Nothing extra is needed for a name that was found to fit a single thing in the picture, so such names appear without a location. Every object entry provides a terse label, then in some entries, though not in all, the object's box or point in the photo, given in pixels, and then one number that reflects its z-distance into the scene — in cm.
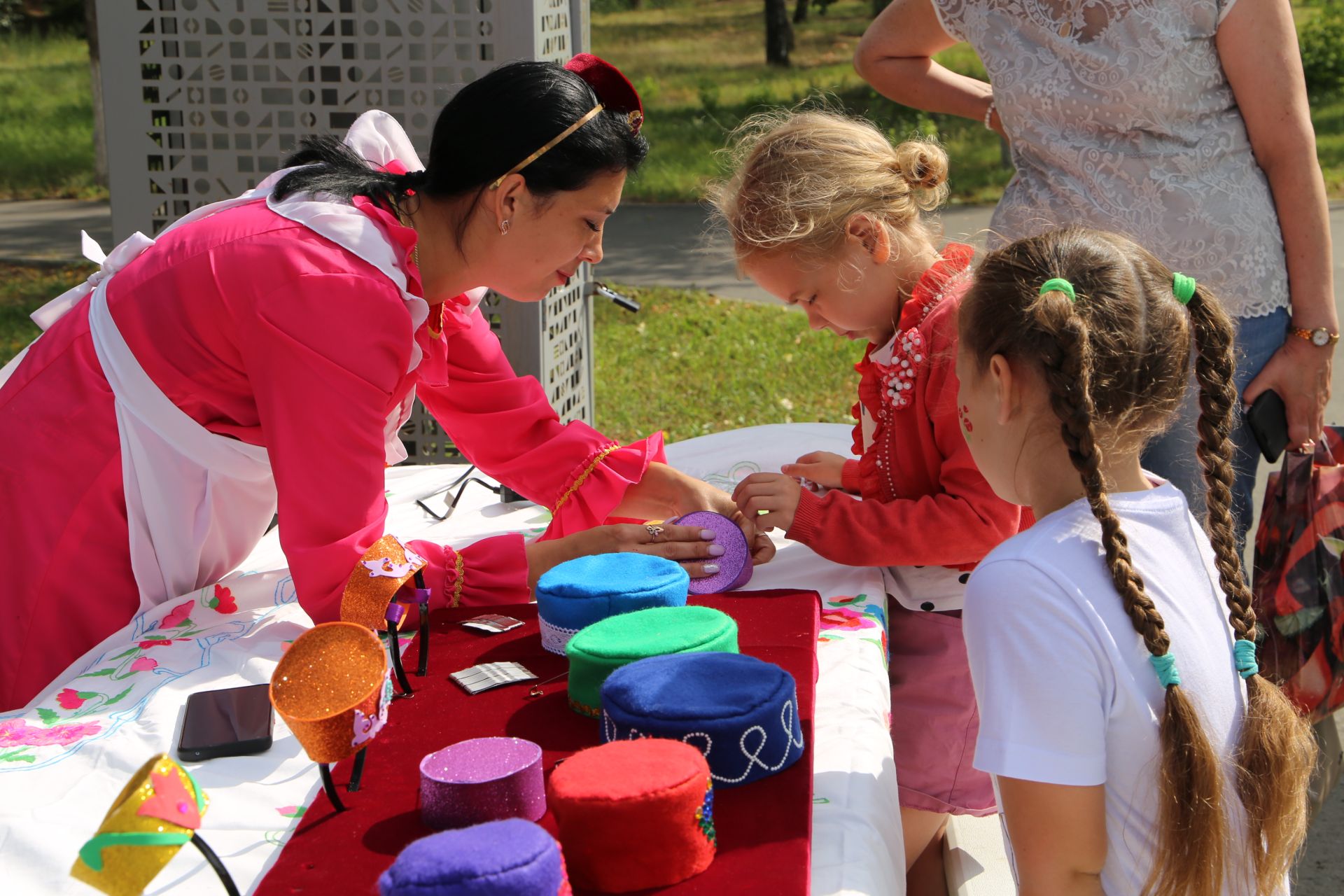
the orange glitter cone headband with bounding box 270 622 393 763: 123
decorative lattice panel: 309
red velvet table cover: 118
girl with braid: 129
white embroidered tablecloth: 131
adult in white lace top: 209
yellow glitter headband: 100
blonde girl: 199
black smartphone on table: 150
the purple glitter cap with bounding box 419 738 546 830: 119
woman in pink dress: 177
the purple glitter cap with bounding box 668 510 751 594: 195
